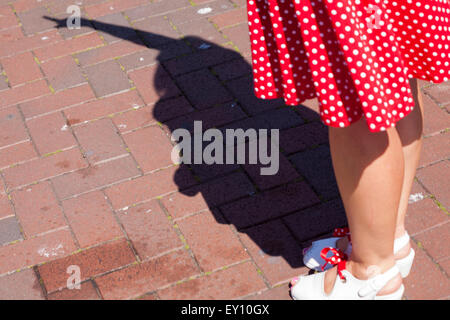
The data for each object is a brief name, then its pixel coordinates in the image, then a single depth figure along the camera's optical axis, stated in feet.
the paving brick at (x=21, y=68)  11.84
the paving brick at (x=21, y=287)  8.05
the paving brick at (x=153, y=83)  11.12
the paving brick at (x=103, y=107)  10.79
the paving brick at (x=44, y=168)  9.77
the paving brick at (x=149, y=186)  9.23
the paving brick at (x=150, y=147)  9.77
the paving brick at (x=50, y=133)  10.30
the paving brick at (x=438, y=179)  8.74
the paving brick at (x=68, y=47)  12.34
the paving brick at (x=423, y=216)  8.36
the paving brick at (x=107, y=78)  11.31
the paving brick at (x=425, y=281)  7.53
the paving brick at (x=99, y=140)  10.03
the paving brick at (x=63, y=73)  11.56
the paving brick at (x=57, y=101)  11.05
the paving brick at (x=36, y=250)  8.48
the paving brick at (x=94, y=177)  9.49
